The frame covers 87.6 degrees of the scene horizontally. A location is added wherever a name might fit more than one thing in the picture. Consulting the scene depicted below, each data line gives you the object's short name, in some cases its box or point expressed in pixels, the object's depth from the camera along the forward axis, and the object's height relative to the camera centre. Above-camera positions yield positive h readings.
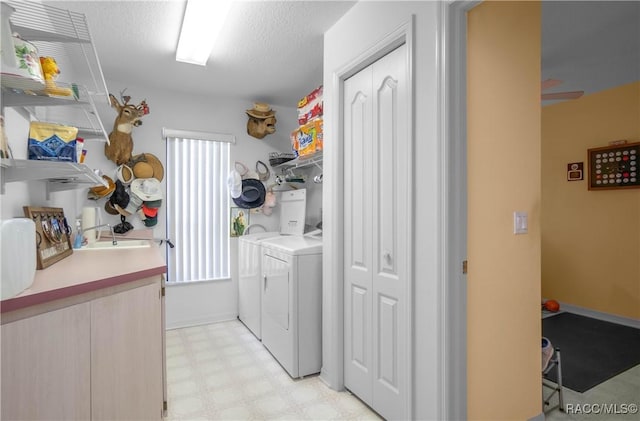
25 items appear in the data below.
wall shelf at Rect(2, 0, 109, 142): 1.32 +0.73
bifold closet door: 1.81 -0.13
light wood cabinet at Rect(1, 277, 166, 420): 0.93 -0.49
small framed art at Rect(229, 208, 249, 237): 3.89 -0.14
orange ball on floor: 3.95 -1.15
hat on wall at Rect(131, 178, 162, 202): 3.32 +0.21
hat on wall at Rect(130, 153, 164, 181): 3.36 +0.45
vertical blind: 3.63 +0.03
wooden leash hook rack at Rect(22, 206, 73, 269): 1.39 -0.12
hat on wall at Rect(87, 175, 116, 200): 3.10 +0.19
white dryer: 2.43 -0.73
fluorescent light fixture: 2.04 +1.25
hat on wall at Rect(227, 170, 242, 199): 3.75 +0.30
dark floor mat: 2.44 -1.24
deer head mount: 3.20 +0.79
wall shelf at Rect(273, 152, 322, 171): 3.03 +0.48
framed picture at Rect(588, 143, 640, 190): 3.52 +0.46
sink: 2.24 -0.25
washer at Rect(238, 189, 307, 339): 3.13 -0.46
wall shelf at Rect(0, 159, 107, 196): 1.23 +0.16
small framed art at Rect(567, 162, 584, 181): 4.01 +0.46
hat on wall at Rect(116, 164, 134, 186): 3.24 +0.35
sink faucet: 2.35 -0.16
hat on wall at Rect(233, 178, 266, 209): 3.86 +0.17
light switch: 1.77 -0.07
